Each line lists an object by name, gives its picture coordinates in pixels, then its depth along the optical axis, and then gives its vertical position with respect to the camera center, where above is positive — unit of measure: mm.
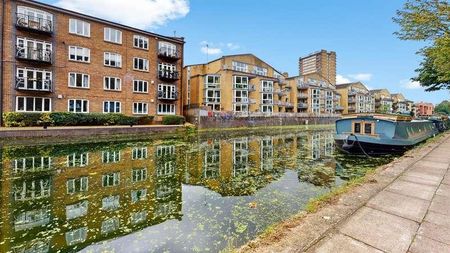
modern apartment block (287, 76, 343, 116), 62812 +8123
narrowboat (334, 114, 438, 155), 15992 -523
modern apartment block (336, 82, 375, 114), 80188 +9554
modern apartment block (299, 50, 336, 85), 105938 +27450
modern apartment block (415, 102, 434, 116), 124500 +9866
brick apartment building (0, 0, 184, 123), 22891 +6683
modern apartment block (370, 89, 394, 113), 95312 +10411
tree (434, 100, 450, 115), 126812 +10110
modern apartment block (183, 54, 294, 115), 46812 +7916
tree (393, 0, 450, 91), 12773 +5565
